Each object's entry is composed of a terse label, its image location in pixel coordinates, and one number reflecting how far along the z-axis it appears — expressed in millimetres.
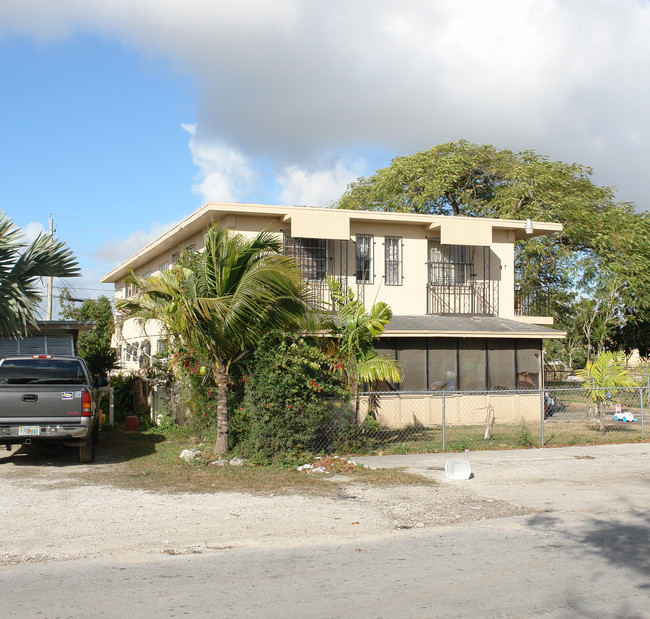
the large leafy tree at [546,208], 27516
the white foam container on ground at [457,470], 10820
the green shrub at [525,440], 14430
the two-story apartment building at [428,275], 17562
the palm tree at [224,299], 11273
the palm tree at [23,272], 13484
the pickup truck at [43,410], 11055
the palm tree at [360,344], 13781
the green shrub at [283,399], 11586
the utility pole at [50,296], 33631
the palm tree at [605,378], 16641
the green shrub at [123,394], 21625
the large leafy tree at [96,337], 22953
